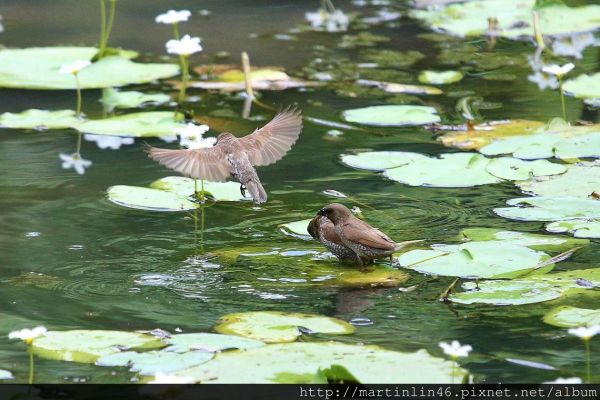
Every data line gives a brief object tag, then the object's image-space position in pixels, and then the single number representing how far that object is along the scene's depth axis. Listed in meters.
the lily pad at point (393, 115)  12.74
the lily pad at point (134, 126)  12.53
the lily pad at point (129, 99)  13.84
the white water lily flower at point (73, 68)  12.73
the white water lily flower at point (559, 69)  11.62
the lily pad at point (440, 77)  14.80
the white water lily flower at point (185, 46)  12.79
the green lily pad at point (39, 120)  12.97
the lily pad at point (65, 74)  14.78
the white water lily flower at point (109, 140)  12.40
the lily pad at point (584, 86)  13.62
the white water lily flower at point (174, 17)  13.41
